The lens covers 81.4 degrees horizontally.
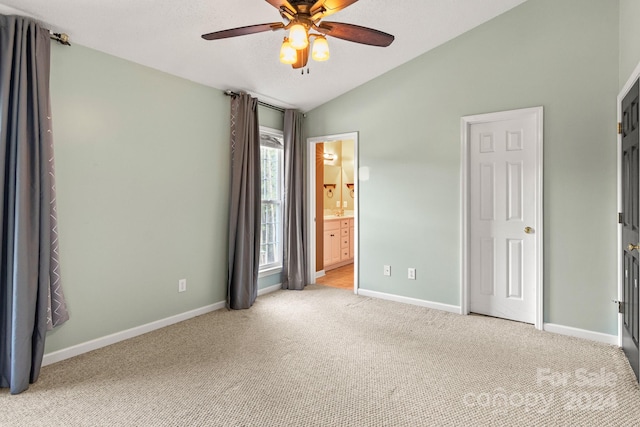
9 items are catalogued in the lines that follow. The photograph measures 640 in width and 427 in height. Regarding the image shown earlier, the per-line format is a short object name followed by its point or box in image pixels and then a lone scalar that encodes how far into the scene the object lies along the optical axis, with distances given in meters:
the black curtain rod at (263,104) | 3.90
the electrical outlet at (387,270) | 4.30
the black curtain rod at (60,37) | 2.58
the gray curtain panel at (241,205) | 3.91
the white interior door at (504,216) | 3.47
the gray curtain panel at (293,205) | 4.66
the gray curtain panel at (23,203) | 2.30
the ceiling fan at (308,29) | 1.95
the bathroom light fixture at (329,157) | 6.68
